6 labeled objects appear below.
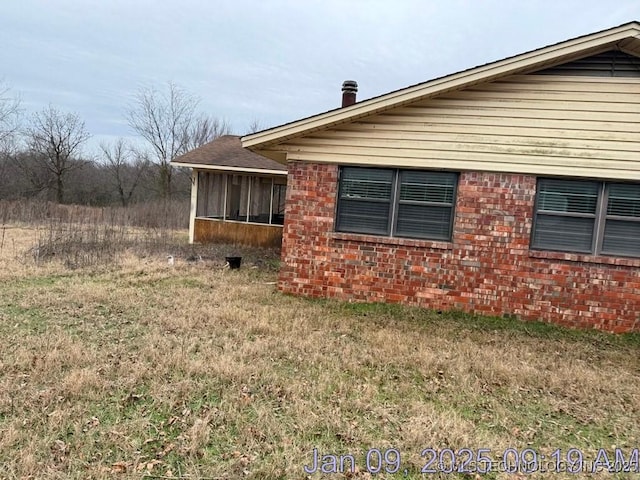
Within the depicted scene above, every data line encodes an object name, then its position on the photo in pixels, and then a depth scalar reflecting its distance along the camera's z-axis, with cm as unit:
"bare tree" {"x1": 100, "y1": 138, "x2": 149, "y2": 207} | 3497
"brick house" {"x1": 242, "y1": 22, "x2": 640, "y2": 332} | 632
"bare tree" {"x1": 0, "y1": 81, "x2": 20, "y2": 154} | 2734
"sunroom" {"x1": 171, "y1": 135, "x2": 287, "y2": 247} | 1395
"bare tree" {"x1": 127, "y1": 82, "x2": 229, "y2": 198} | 2978
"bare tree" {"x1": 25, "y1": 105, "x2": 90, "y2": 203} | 3191
